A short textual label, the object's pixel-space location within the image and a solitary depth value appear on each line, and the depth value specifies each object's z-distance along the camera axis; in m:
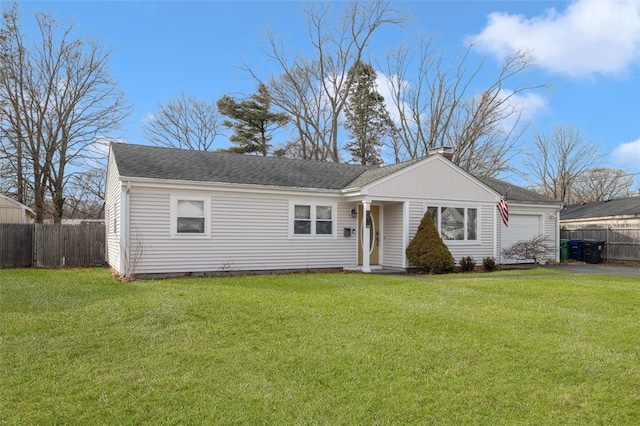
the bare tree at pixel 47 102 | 21.36
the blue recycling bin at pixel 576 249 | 19.55
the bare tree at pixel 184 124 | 30.89
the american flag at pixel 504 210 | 15.46
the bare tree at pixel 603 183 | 37.97
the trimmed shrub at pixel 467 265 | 14.33
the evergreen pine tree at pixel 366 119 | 31.55
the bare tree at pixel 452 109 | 30.34
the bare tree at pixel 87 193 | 24.14
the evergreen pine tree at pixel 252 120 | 29.67
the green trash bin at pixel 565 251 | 19.72
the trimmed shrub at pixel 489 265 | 14.76
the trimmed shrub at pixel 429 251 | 13.42
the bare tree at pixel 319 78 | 29.98
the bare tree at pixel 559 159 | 35.72
